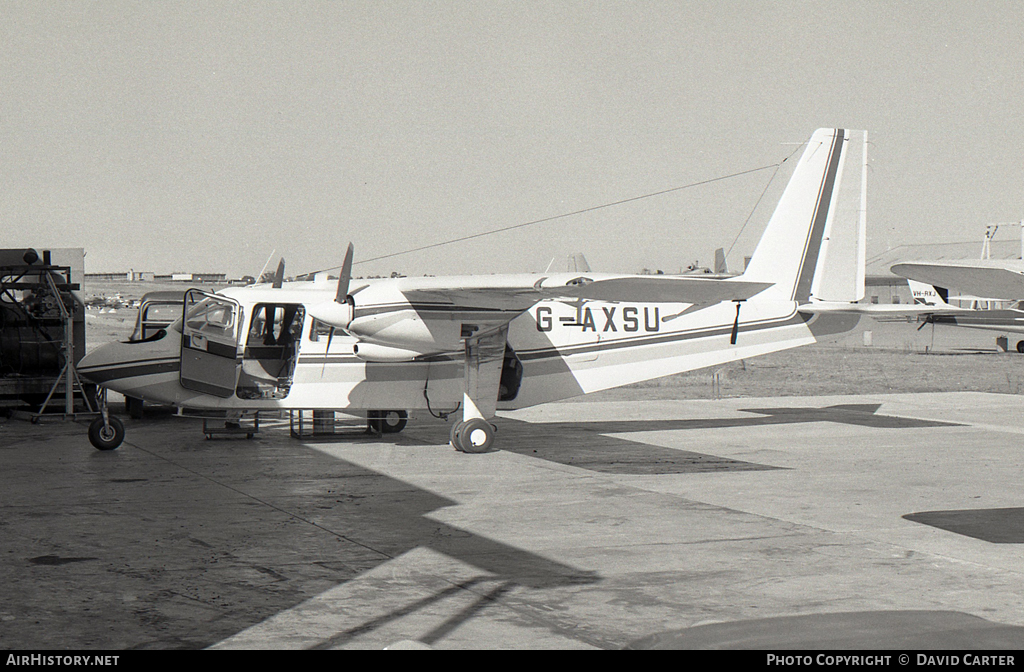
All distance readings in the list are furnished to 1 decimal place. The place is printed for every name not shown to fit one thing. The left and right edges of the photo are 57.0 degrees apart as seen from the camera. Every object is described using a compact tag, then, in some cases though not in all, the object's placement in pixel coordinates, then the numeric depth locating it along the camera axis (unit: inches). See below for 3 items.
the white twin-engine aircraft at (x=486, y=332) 525.7
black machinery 686.5
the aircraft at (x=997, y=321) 1579.7
